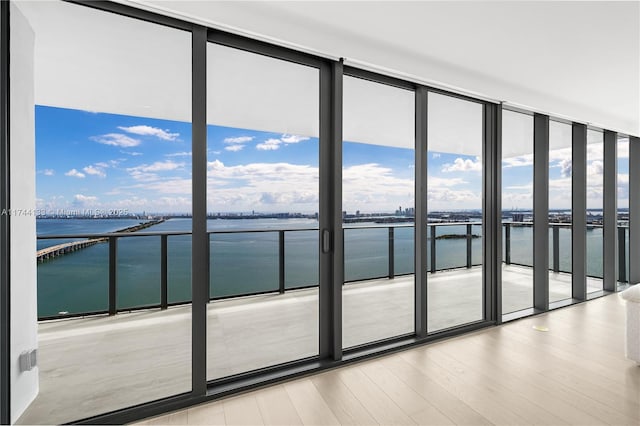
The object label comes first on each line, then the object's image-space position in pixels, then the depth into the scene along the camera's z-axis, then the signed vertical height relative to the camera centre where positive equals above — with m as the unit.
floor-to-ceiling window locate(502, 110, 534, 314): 4.21 +0.29
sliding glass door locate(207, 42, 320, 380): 2.88 +0.06
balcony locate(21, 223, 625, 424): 2.43 -1.22
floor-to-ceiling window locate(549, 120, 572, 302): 4.48 +0.26
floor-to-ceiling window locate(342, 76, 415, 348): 3.56 +0.03
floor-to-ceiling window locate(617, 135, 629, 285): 5.35 +0.01
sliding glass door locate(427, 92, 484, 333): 3.87 +0.22
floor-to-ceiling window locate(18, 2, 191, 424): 2.24 +0.18
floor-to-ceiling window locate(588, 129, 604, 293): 4.89 +0.07
